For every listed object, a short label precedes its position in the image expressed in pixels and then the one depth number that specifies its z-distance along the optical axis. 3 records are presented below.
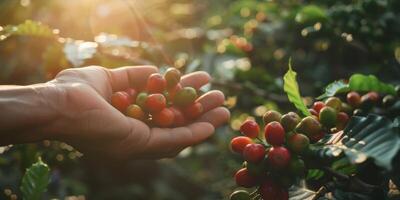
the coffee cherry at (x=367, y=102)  0.51
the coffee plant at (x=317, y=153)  0.37
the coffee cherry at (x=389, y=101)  0.50
